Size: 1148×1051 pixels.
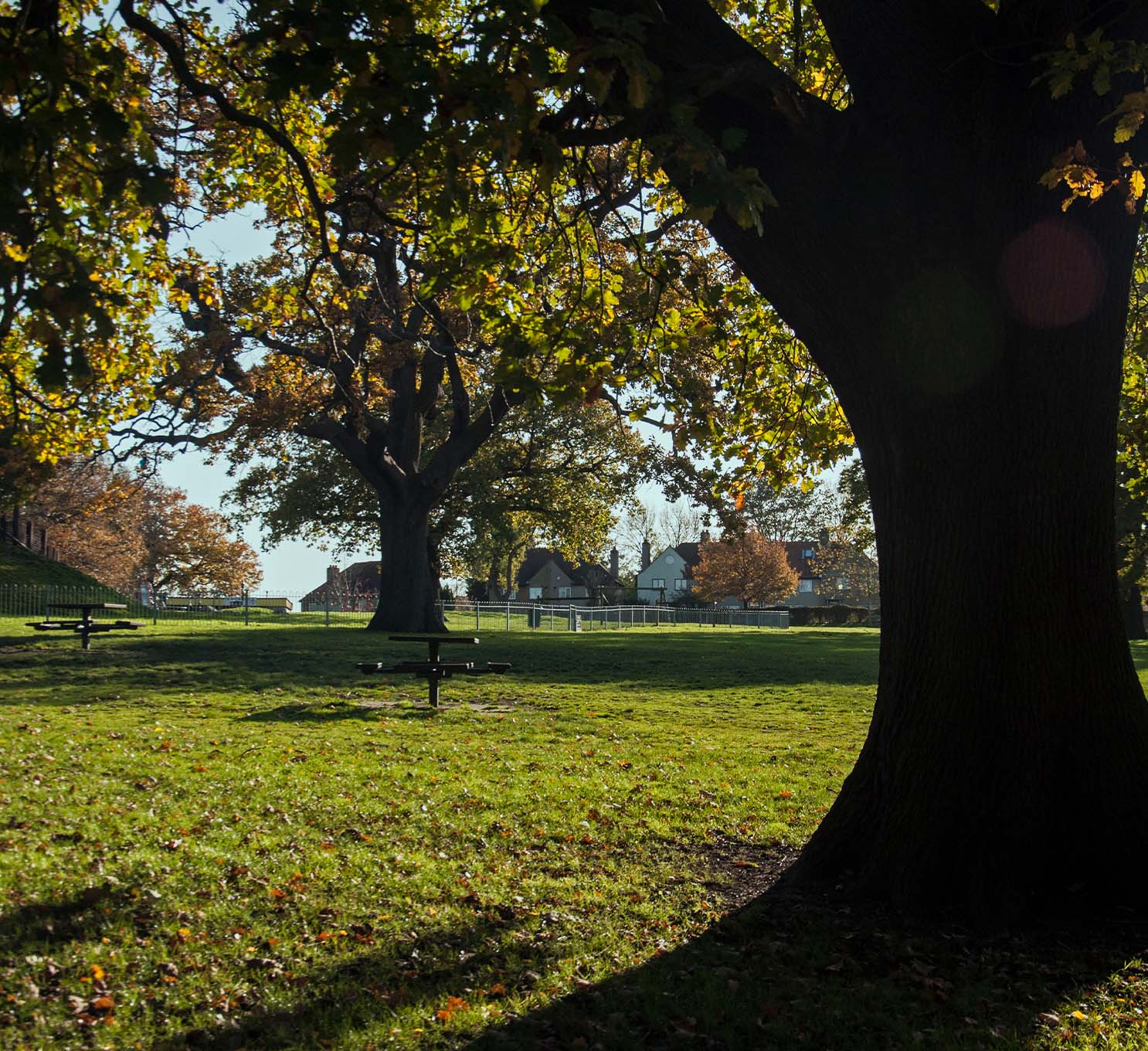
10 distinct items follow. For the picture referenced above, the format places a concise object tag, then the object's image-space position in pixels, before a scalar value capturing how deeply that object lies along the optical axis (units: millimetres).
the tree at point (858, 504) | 39219
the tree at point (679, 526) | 102688
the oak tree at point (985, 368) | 5441
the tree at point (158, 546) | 62031
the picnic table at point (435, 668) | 13248
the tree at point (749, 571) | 75688
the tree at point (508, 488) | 37219
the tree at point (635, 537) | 93812
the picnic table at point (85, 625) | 19605
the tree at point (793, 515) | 92812
